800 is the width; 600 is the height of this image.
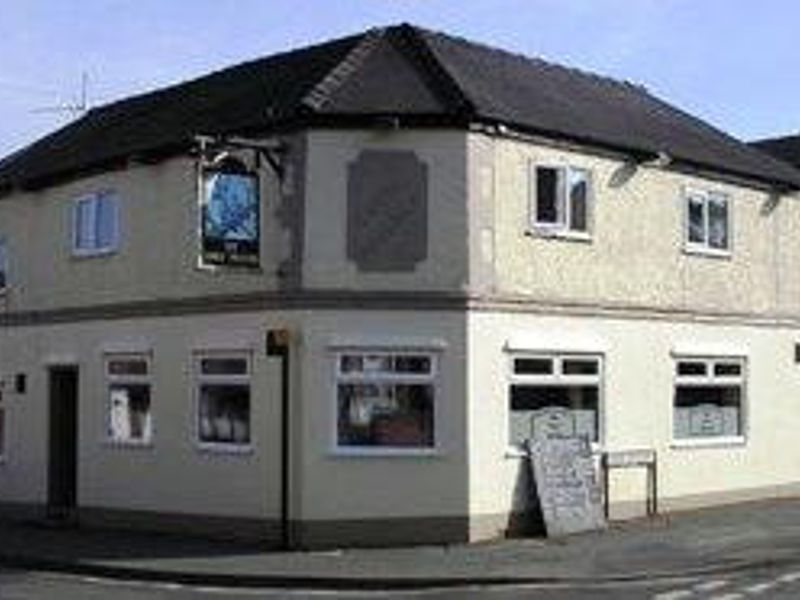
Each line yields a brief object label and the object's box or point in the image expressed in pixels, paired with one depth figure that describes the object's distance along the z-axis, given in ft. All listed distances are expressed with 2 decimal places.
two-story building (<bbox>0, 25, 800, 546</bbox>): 73.82
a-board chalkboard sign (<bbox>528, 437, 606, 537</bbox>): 76.07
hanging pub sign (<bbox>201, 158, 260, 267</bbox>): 73.05
